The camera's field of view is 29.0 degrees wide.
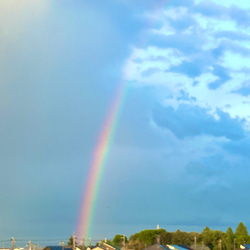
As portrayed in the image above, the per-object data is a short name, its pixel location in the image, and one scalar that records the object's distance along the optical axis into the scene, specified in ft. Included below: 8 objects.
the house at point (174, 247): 463.83
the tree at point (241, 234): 581.94
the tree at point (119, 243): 629.92
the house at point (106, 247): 442.09
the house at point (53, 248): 448.37
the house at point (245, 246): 498.69
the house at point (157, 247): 426.67
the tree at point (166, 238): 576.20
